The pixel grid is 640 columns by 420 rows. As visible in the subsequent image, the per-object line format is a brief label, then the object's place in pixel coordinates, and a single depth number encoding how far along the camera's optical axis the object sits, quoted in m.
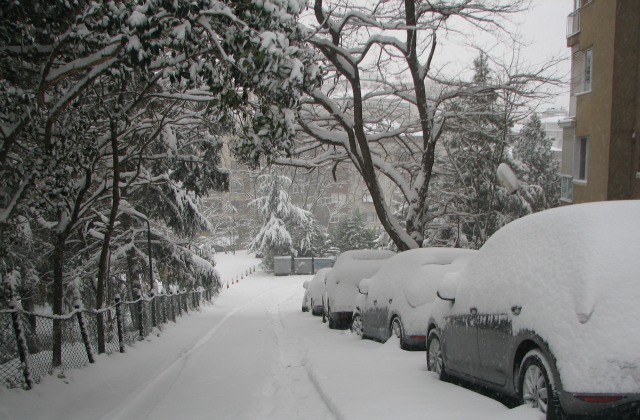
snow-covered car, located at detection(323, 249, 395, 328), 15.77
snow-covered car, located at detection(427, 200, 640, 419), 4.62
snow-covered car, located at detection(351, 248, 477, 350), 10.30
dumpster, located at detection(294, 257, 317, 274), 57.28
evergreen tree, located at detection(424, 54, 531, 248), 20.37
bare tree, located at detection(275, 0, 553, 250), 16.58
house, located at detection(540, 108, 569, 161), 71.53
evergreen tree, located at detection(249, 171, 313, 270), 56.47
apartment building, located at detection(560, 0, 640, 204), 19.62
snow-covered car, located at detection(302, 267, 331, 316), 21.69
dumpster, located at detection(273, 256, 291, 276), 56.34
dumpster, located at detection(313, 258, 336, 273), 57.00
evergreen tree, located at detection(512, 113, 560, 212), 43.62
